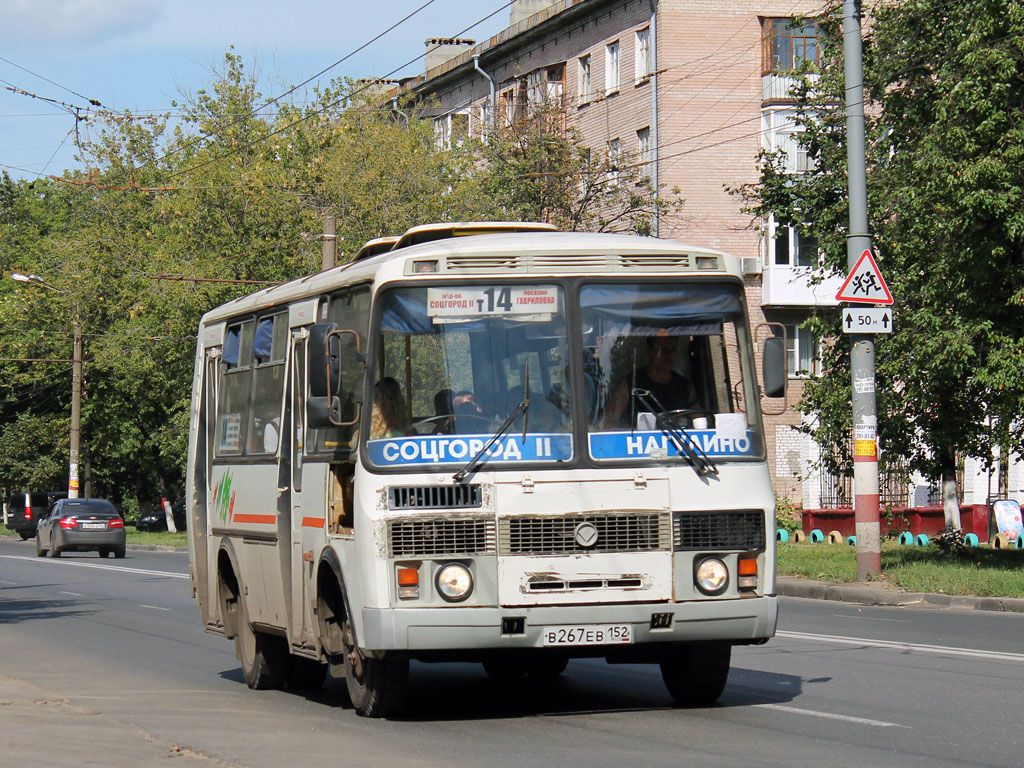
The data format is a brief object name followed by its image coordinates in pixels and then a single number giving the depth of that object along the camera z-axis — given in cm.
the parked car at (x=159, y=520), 7338
